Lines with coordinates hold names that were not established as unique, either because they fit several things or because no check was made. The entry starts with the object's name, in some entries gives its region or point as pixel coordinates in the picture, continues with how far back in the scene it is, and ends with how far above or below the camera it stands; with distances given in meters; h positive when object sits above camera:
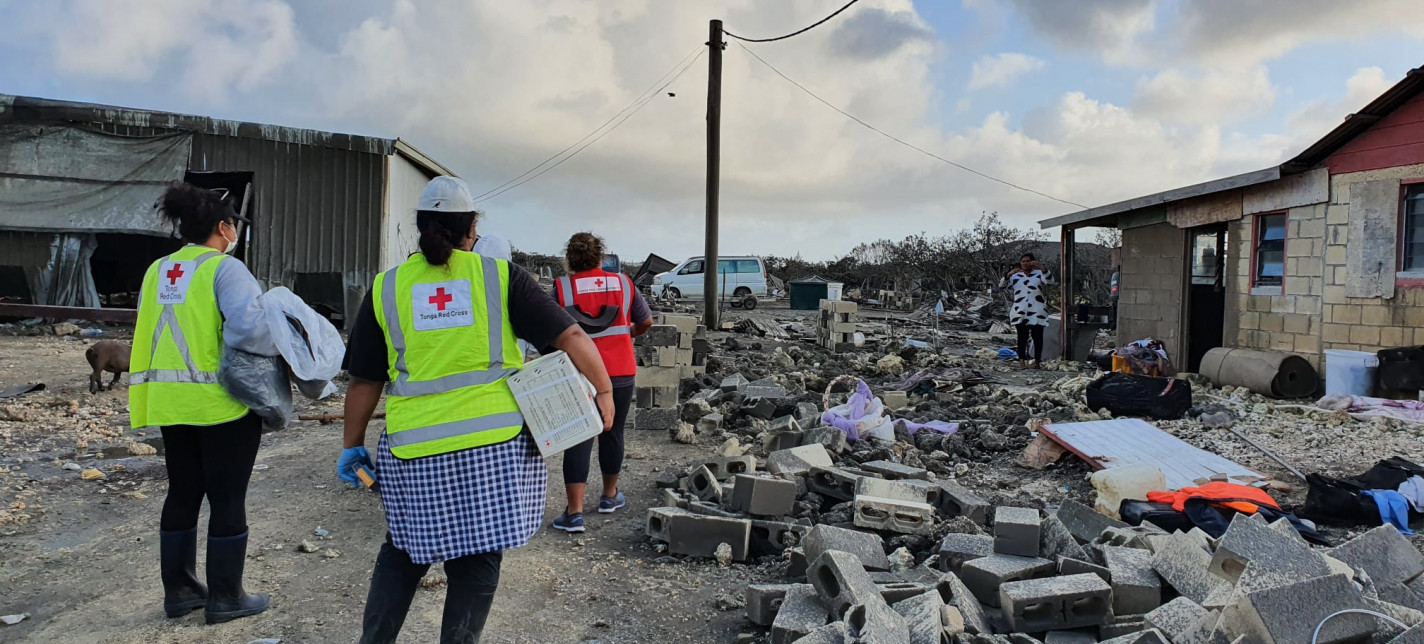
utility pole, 17.41 +3.04
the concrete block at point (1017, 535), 3.66 -0.95
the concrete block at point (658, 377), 7.59 -0.69
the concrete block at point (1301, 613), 2.55 -0.88
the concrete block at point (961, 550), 3.81 -1.07
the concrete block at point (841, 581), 3.11 -1.02
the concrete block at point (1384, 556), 3.32 -0.93
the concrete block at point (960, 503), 4.60 -1.05
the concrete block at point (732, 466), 5.35 -1.01
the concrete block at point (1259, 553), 3.04 -0.85
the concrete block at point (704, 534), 4.35 -1.16
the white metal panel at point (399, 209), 14.66 +1.43
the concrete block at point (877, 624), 2.69 -1.01
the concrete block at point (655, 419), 7.73 -1.06
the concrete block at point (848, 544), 3.76 -1.05
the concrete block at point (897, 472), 5.33 -1.02
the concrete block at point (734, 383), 9.02 -0.88
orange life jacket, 4.52 -0.98
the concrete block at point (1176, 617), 2.92 -1.04
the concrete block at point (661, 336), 7.67 -0.34
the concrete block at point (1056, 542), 3.74 -1.02
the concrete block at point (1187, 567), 3.27 -0.99
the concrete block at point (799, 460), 5.27 -0.97
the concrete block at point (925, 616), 2.82 -1.04
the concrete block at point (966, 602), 3.12 -1.09
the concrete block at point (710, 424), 7.45 -1.06
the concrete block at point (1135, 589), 3.32 -1.06
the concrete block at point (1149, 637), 2.67 -1.00
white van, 26.92 +0.59
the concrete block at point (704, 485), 4.98 -1.08
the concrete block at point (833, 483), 5.03 -1.05
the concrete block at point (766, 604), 3.47 -1.19
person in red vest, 4.70 -0.12
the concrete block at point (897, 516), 4.38 -1.06
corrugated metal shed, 14.30 +1.51
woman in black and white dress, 12.10 +0.12
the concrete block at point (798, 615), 3.12 -1.14
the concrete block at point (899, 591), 3.36 -1.10
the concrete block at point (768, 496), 4.58 -1.02
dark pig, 8.68 -0.70
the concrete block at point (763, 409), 7.80 -0.97
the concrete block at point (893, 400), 8.63 -0.95
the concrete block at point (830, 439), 6.16 -0.98
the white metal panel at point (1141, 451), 5.67 -0.99
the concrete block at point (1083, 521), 4.34 -1.06
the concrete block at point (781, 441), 6.48 -1.04
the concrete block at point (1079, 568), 3.43 -1.02
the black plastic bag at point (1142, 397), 7.84 -0.80
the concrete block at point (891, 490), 4.62 -0.99
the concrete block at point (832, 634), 2.84 -1.08
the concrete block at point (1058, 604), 3.17 -1.08
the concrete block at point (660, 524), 4.42 -1.15
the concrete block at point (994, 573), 3.45 -1.05
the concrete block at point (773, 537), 4.43 -1.19
